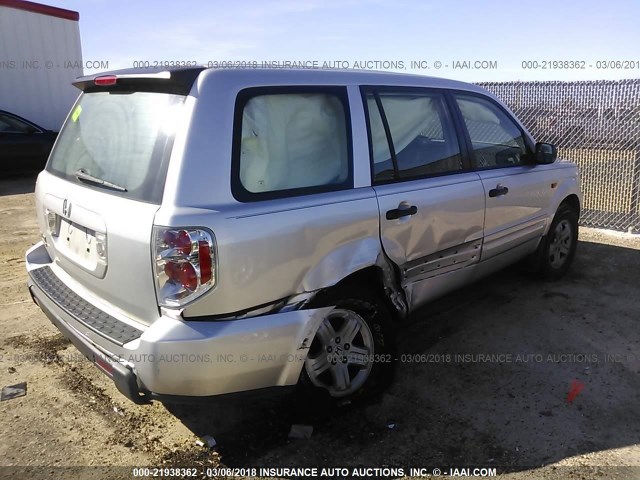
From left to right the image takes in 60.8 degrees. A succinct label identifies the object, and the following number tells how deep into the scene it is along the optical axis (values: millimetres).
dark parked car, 12039
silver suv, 2428
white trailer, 14172
